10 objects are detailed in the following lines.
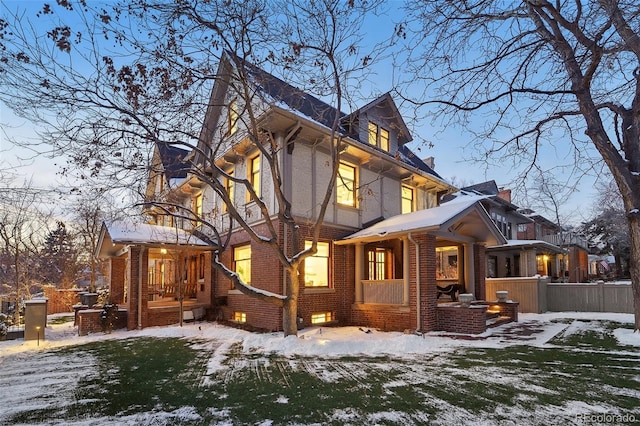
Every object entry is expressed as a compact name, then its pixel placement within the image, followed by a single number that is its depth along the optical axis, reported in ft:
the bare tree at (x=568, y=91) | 24.20
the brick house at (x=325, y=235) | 36.37
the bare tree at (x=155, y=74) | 23.99
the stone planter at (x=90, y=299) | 44.24
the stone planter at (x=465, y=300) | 35.27
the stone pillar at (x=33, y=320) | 36.35
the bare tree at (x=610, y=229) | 92.89
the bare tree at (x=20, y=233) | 28.25
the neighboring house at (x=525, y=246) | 76.18
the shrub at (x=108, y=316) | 40.19
